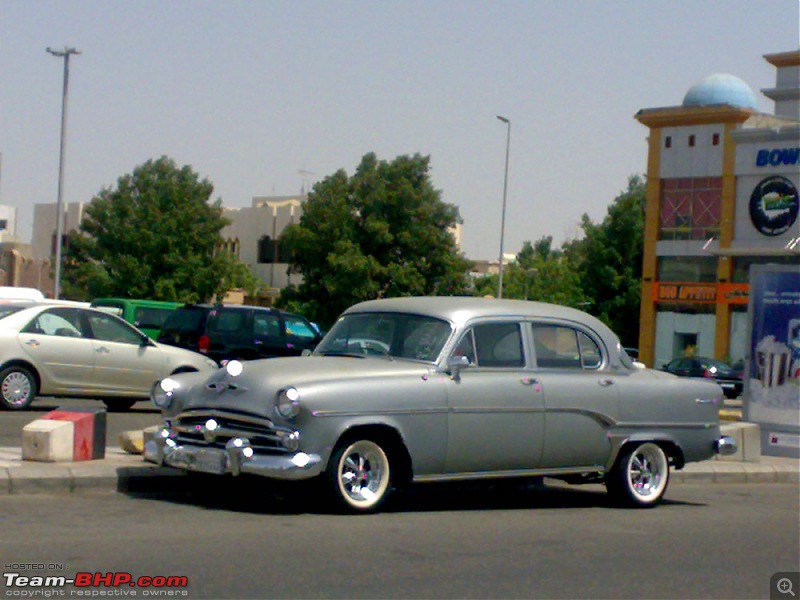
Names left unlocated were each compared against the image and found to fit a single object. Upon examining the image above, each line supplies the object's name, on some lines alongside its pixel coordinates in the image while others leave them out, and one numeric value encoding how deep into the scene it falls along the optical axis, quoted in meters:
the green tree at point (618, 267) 67.19
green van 30.03
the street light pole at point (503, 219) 48.33
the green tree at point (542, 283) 70.59
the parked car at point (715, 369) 36.06
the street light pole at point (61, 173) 41.78
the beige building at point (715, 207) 49.53
